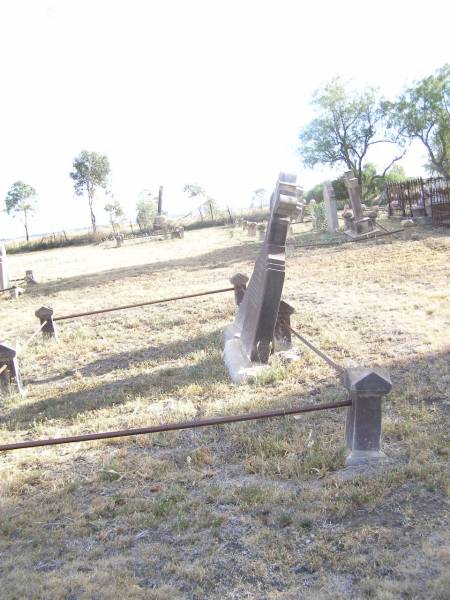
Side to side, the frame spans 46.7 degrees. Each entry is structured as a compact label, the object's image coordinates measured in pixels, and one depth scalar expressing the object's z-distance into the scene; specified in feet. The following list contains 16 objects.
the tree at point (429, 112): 103.35
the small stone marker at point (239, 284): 28.37
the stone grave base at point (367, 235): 59.17
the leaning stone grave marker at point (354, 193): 64.18
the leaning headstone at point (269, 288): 19.70
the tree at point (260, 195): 177.01
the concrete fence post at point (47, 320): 29.37
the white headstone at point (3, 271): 53.93
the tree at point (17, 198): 189.57
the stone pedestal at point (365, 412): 11.67
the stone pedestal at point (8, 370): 21.50
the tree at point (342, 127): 117.50
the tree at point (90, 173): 182.60
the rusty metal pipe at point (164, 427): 10.87
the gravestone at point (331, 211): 71.61
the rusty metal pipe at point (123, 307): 27.70
